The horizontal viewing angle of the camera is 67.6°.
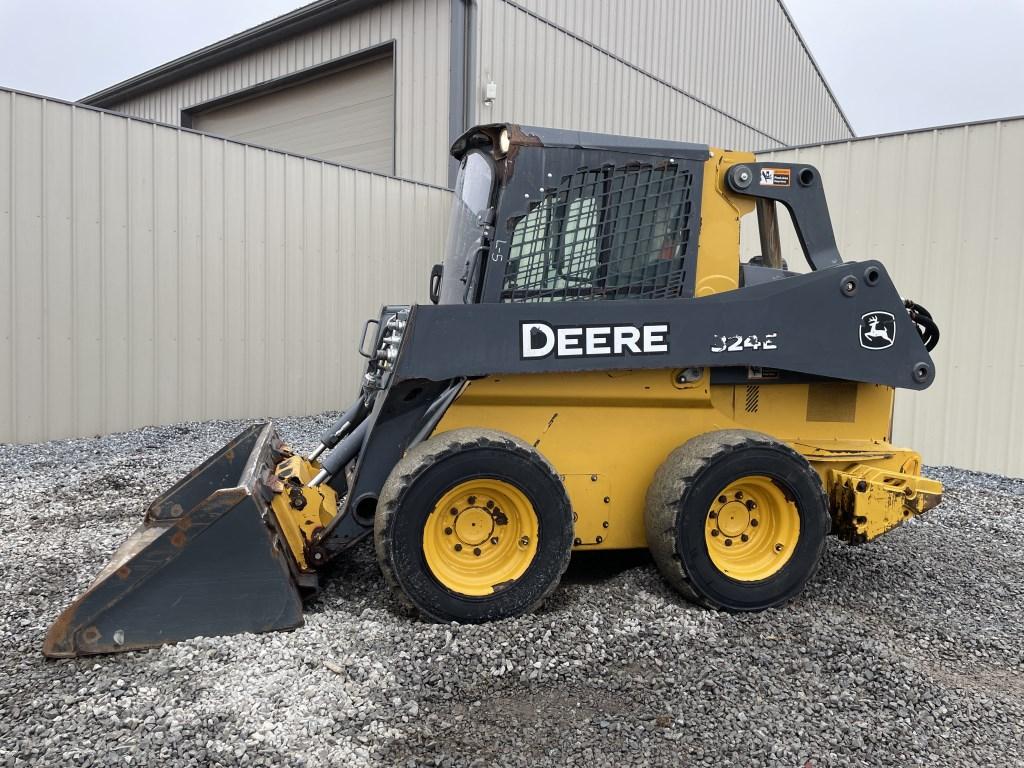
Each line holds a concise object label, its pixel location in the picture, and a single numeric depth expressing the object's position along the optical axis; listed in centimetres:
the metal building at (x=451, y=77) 1168
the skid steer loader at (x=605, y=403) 341
